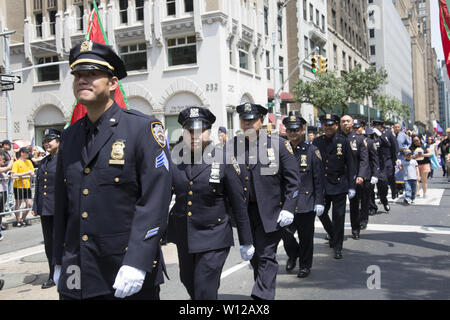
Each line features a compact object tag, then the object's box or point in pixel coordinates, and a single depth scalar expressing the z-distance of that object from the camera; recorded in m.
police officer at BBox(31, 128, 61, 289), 6.14
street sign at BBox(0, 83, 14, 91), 20.14
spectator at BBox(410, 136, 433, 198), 15.09
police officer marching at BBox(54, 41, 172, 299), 2.69
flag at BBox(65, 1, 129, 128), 8.16
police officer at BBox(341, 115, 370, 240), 8.56
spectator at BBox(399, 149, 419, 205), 13.19
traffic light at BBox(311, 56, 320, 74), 24.80
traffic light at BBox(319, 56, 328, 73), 24.62
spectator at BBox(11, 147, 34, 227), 11.81
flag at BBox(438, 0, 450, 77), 7.65
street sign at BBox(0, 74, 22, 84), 19.55
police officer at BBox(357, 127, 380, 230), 9.63
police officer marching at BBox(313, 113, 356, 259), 7.54
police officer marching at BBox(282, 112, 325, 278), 6.25
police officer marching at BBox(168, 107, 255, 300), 4.04
